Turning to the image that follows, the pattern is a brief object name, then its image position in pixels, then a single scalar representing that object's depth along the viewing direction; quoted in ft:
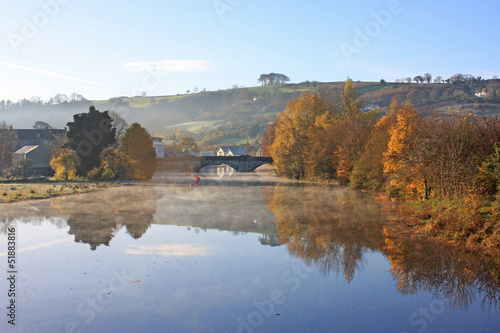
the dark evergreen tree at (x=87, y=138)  220.64
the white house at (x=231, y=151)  483.06
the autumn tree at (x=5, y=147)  241.35
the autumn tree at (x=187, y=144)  474.08
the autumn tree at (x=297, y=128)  216.13
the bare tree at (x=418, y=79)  616.39
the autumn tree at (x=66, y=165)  213.25
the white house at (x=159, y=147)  401.29
